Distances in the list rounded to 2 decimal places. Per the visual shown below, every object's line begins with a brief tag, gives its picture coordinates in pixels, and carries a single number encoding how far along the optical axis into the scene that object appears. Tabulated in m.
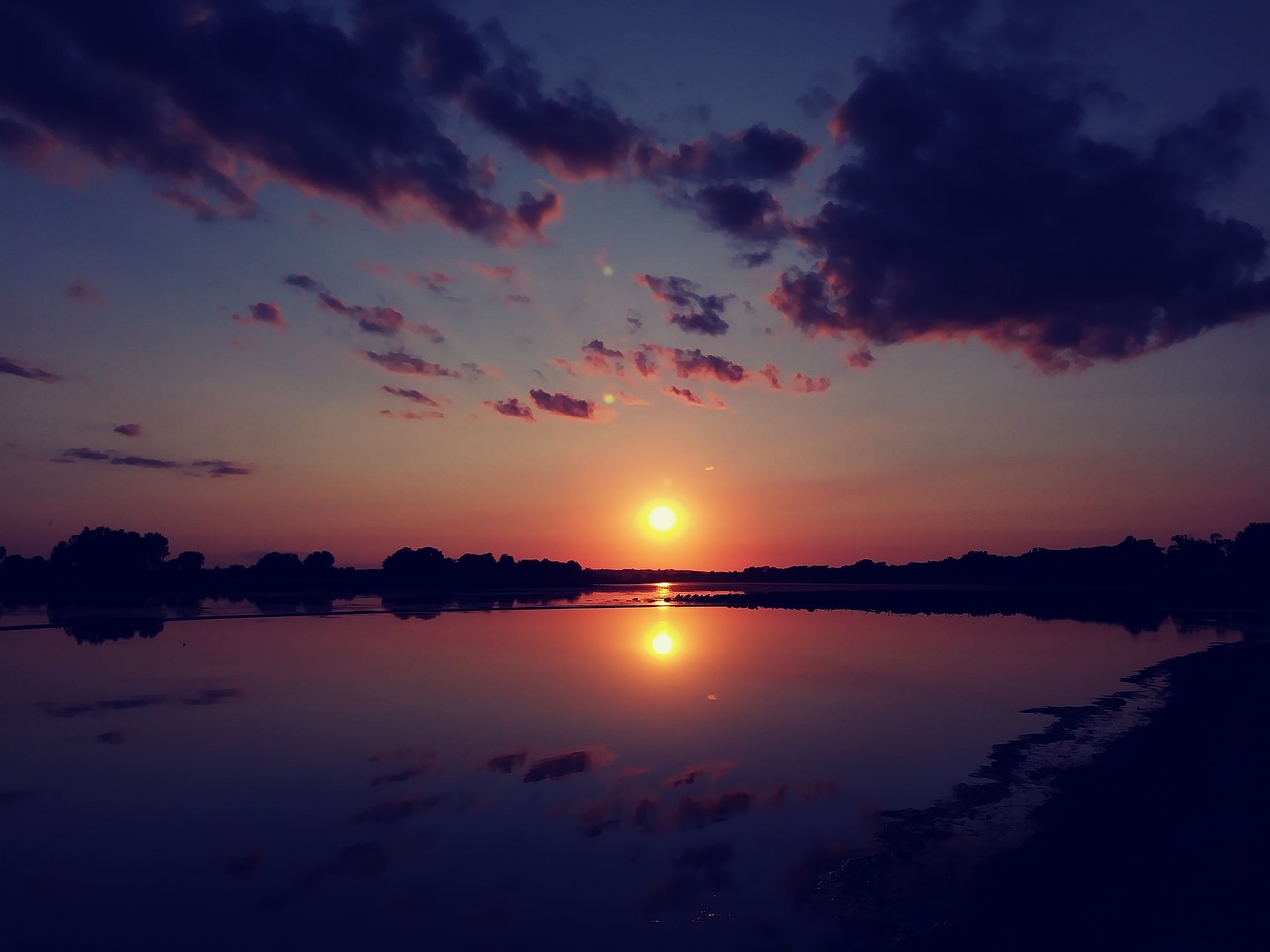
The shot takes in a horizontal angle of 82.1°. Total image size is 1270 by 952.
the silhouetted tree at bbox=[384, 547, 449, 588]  187.38
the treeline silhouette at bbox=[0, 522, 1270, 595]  123.19
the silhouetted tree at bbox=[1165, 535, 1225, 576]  143.75
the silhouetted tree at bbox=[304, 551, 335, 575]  177.88
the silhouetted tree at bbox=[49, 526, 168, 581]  137.62
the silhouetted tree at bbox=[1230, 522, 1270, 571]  121.74
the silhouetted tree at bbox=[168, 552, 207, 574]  155.35
